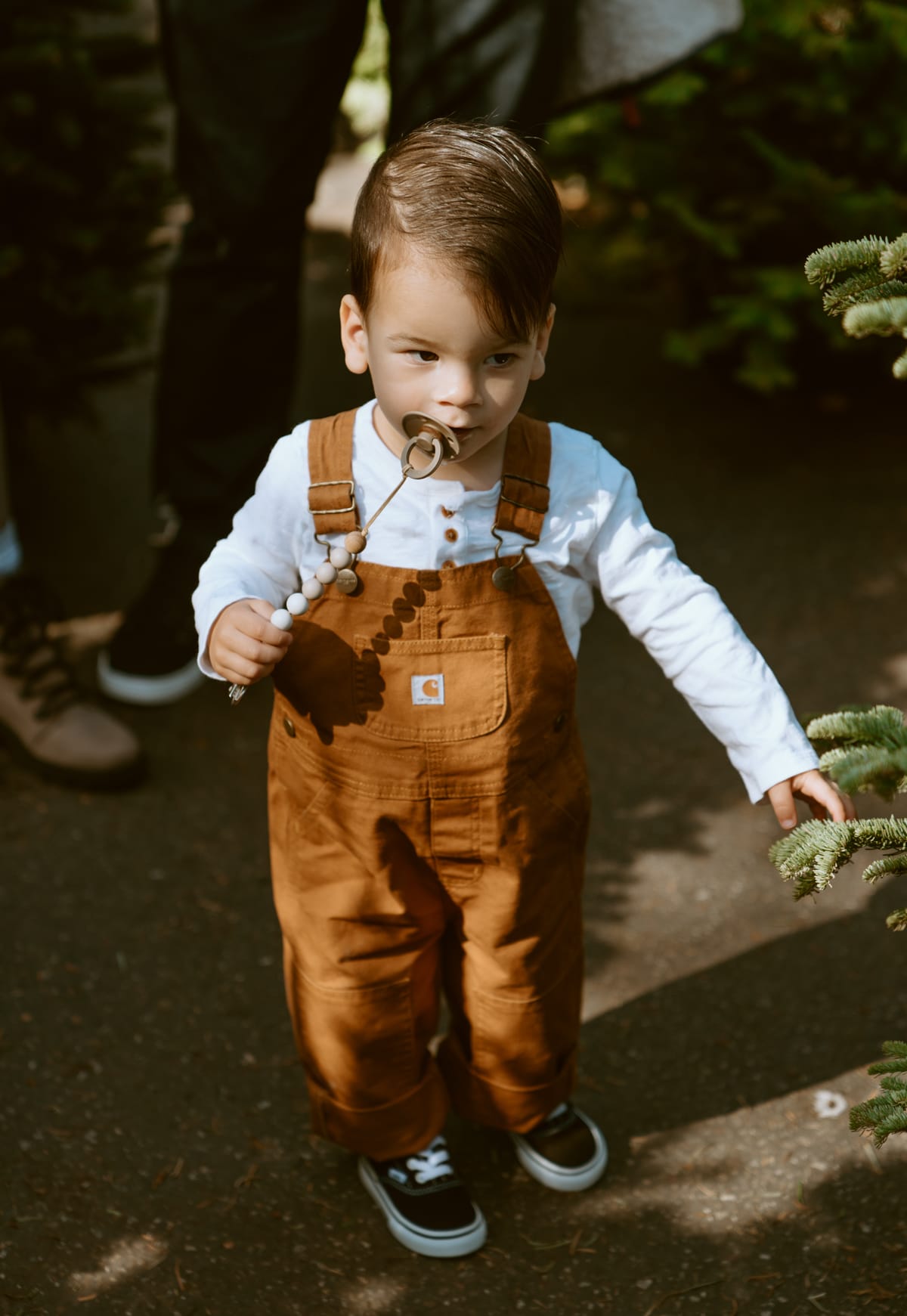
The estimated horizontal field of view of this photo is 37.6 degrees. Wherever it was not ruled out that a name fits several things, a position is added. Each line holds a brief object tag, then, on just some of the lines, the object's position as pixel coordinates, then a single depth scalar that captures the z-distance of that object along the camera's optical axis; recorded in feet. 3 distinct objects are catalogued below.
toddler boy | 5.47
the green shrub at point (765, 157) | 13.33
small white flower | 7.72
